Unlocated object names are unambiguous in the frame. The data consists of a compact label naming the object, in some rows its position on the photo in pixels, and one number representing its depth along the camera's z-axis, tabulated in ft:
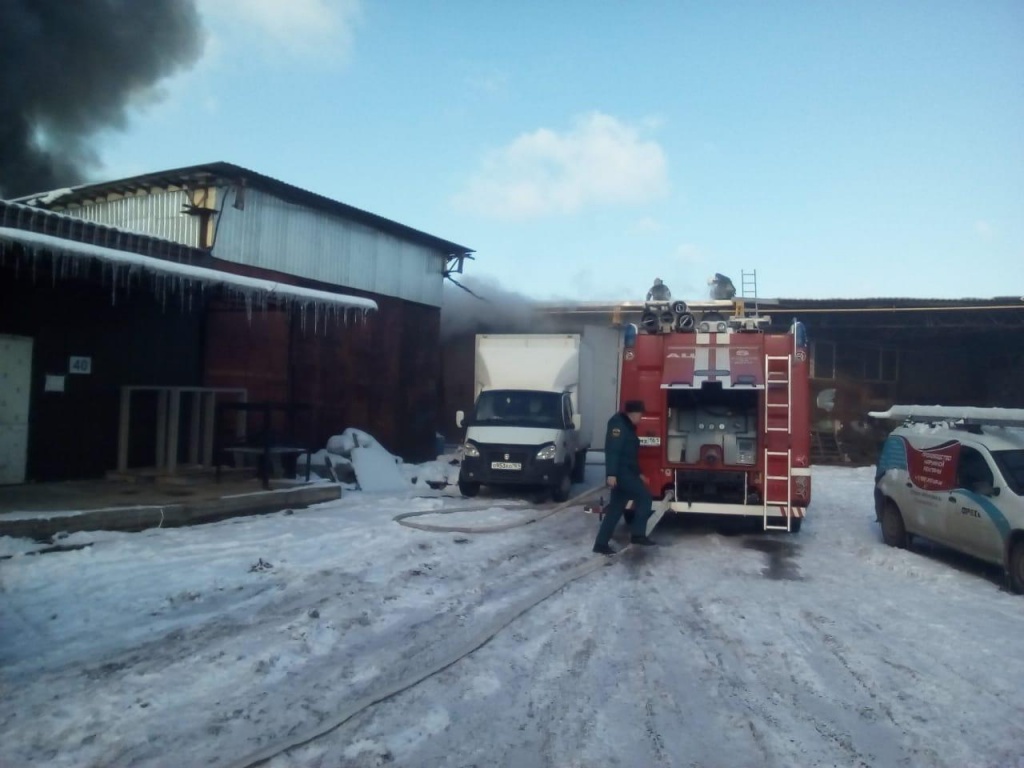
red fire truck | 35.83
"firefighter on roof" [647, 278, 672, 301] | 51.11
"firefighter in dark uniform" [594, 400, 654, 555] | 32.68
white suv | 28.17
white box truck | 45.96
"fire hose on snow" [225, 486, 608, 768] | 13.88
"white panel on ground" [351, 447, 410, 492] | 52.65
